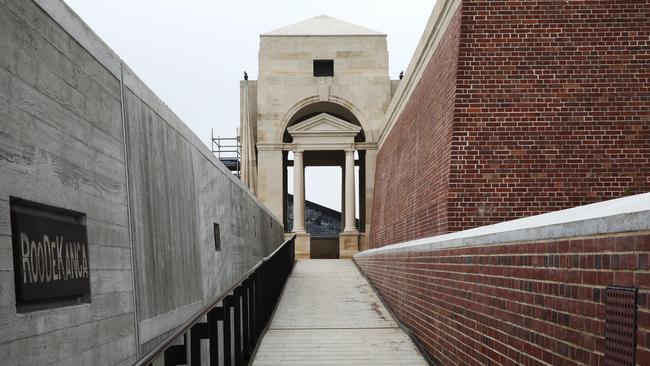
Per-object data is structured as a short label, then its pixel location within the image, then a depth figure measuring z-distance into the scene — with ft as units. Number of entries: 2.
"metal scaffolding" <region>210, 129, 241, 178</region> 136.05
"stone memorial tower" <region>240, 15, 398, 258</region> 95.71
